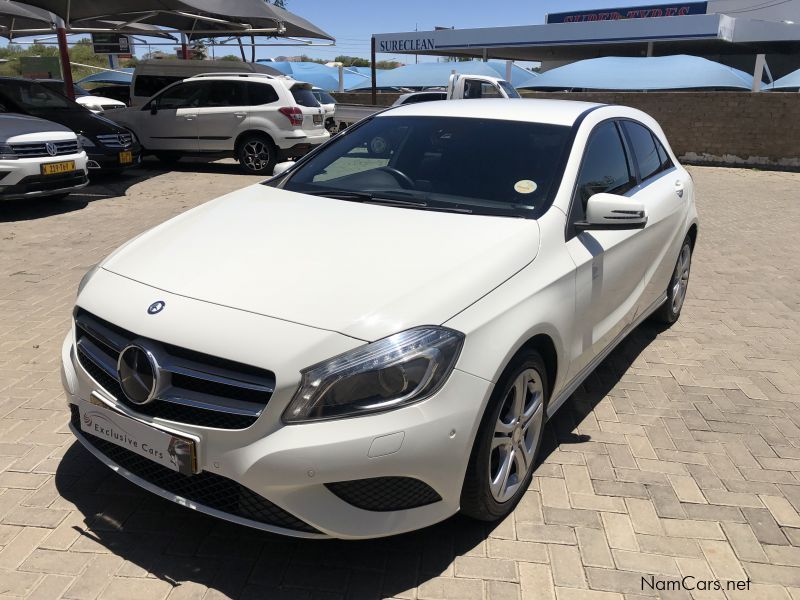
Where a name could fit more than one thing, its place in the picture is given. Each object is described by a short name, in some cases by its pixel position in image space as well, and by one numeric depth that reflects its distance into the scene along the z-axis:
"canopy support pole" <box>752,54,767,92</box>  18.25
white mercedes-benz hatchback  2.17
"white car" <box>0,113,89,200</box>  7.98
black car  10.18
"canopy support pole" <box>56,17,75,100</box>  14.25
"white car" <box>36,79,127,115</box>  16.06
